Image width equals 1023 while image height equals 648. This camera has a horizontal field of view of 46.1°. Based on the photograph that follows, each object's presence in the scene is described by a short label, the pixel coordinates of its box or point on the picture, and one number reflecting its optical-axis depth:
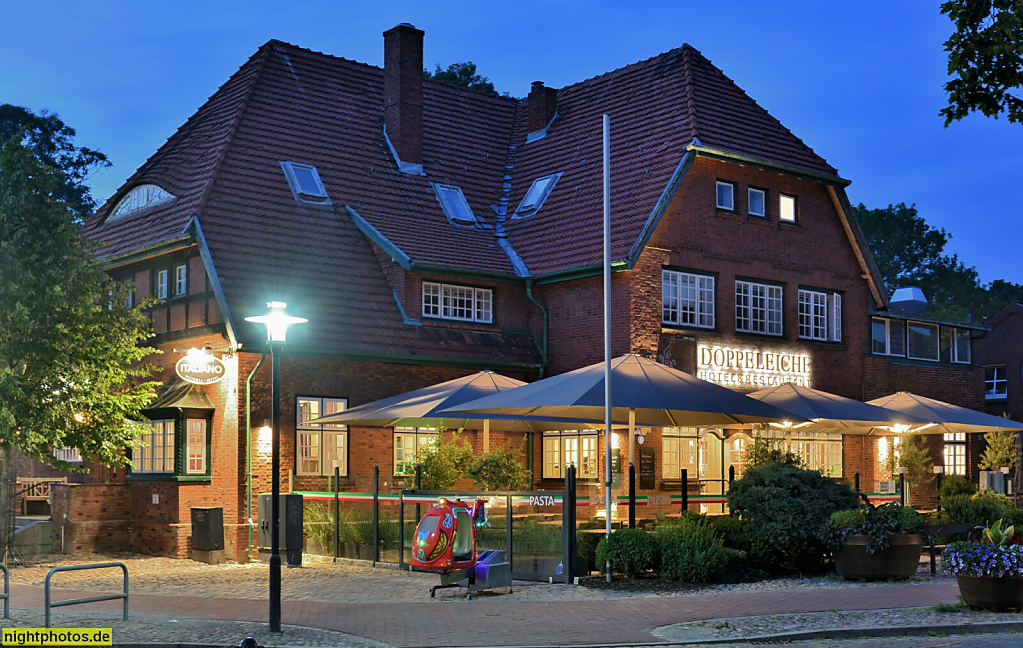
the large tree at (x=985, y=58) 11.20
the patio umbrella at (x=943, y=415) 26.25
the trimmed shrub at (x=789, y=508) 18.34
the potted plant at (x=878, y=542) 17.55
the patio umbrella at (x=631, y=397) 18.59
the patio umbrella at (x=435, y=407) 21.55
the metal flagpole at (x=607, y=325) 17.86
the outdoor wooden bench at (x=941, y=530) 18.88
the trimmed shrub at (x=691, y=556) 17.44
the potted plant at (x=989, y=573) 14.09
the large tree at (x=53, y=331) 21.61
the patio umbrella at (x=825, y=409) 23.20
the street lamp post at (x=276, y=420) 12.80
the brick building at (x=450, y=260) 24.31
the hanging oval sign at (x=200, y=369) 22.77
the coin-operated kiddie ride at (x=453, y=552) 16.19
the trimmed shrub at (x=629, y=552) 17.55
